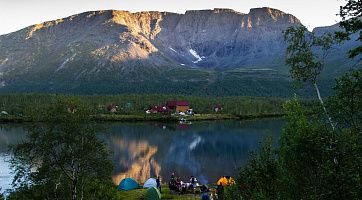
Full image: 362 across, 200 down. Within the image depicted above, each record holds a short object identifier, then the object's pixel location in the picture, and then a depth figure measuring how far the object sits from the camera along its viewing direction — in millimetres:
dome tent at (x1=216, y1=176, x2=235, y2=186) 49062
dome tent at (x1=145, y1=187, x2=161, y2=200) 45625
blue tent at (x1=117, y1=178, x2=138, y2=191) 54250
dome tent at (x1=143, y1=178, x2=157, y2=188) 54781
